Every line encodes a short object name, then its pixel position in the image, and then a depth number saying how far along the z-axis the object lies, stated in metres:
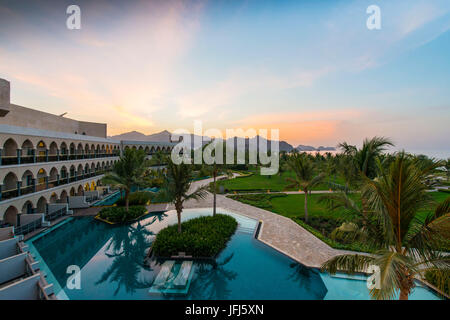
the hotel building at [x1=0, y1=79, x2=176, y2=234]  12.49
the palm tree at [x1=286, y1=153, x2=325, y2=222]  12.65
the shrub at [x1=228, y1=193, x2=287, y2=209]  16.85
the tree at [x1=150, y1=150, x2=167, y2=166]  30.91
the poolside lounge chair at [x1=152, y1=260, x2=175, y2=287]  7.01
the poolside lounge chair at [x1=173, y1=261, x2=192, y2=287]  6.86
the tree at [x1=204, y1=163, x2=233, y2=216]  13.57
